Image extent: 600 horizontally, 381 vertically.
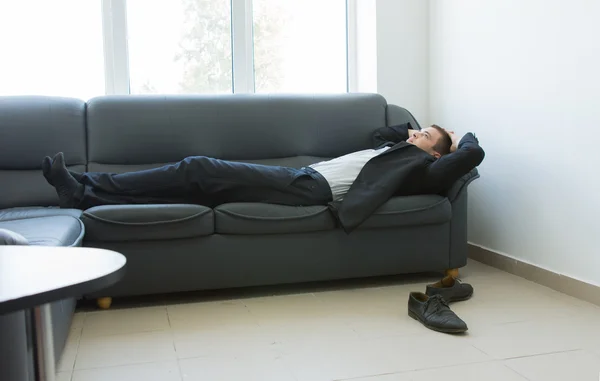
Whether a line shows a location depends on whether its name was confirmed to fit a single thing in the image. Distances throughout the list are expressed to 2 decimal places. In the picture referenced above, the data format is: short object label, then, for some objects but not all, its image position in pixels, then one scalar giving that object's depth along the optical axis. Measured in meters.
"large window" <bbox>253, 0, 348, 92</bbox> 3.46
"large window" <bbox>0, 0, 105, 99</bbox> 3.04
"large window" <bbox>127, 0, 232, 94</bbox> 3.25
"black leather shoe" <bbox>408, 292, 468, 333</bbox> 1.76
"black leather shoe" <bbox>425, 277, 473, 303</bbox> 2.09
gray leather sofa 2.07
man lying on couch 2.21
